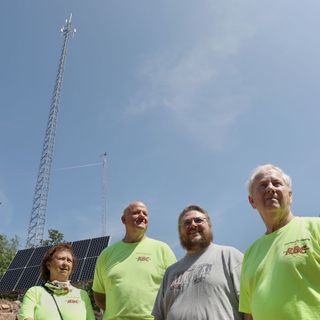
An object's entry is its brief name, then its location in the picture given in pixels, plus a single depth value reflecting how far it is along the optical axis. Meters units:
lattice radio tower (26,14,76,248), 33.97
